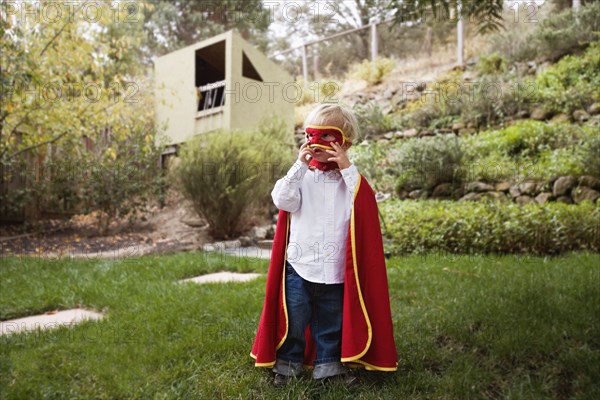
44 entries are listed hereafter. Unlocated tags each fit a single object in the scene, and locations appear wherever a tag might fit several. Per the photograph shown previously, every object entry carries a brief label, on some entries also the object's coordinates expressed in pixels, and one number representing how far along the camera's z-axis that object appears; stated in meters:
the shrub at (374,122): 10.73
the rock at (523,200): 6.63
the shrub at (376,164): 8.43
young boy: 2.27
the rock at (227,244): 6.89
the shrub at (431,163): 7.54
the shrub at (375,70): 14.01
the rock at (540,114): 8.75
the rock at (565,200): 6.32
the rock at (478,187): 7.13
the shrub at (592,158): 6.22
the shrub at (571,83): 8.44
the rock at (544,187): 6.61
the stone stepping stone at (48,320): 3.02
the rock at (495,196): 6.79
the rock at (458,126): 9.56
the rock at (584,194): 6.13
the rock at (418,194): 7.57
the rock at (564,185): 6.36
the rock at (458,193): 7.35
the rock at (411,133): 10.07
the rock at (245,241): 7.31
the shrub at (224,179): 7.23
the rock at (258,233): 7.51
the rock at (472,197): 7.02
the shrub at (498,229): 5.22
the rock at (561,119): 8.34
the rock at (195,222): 8.25
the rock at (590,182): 6.25
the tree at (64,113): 6.06
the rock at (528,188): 6.73
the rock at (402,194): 7.92
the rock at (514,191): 6.82
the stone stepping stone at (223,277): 4.25
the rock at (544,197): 6.48
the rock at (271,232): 7.73
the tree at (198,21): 16.06
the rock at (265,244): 7.13
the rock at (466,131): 9.40
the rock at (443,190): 7.48
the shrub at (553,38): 10.02
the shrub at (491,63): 11.28
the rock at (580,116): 8.16
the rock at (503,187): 7.00
